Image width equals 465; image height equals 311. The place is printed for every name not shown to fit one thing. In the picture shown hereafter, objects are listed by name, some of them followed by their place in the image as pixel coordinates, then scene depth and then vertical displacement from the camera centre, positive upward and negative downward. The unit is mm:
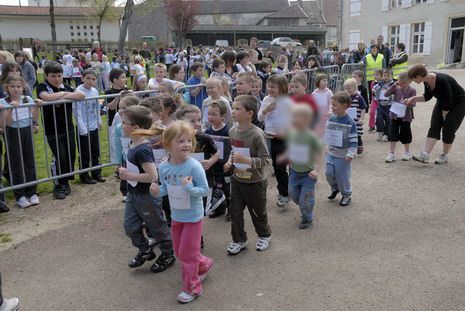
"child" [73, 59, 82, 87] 20297 -415
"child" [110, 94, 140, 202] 4391 -773
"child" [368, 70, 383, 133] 9874 -1327
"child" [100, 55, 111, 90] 18455 -398
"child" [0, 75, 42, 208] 5387 -929
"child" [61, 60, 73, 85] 20406 -364
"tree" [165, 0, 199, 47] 65062 +6959
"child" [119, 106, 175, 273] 3611 -1199
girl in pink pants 3297 -1043
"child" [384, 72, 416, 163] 7137 -1004
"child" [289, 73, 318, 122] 3821 -215
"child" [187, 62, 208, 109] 7045 -365
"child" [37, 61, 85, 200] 5762 -807
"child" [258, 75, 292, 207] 4117 -630
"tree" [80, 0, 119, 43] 48750 +6433
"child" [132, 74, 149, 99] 7160 -341
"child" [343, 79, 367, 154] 6457 -689
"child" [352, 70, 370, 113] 8987 -518
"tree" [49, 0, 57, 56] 40025 +3548
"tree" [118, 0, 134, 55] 33281 +2984
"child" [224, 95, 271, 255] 3807 -1061
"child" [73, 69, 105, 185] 6270 -933
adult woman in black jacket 6788 -745
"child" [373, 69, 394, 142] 8422 -927
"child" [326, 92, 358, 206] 4879 -989
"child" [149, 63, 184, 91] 7235 -235
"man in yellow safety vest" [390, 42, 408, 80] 12344 -26
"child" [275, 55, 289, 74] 10178 -81
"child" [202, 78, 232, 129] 5234 -394
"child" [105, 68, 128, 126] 6617 -317
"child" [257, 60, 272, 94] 8852 -214
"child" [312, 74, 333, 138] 4884 -342
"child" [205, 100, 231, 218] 4422 -761
